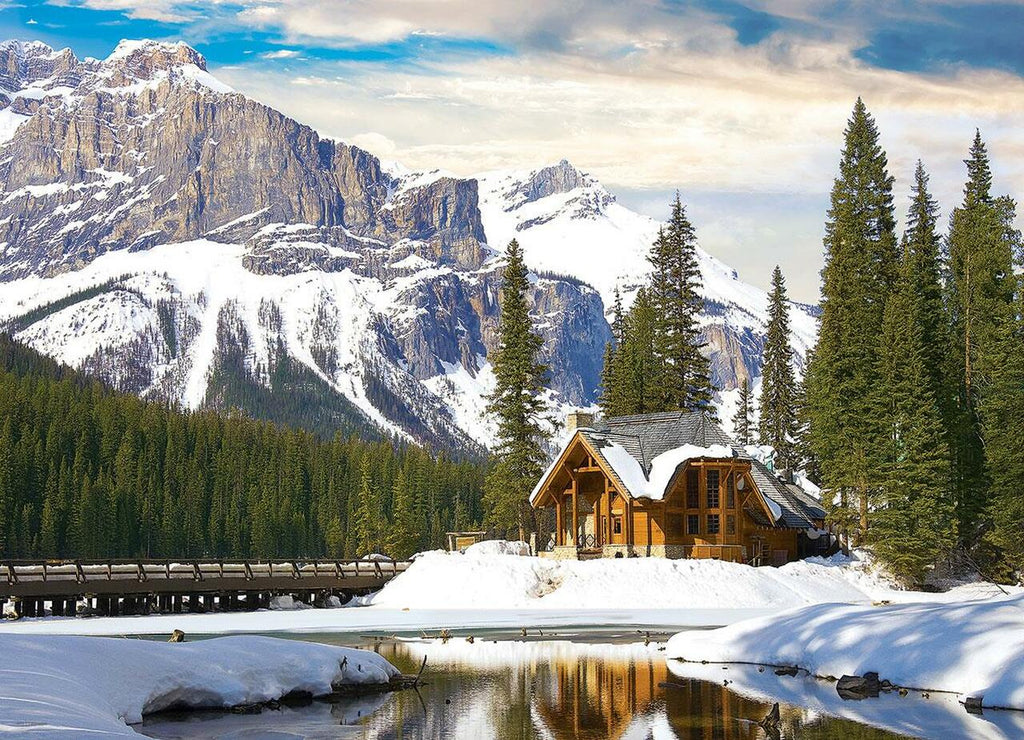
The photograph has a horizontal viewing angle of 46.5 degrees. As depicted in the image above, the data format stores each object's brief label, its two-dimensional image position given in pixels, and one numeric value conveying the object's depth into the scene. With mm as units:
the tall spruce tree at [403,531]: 101562
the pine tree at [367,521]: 106062
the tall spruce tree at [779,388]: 83125
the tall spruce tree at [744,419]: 95312
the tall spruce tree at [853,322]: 58438
